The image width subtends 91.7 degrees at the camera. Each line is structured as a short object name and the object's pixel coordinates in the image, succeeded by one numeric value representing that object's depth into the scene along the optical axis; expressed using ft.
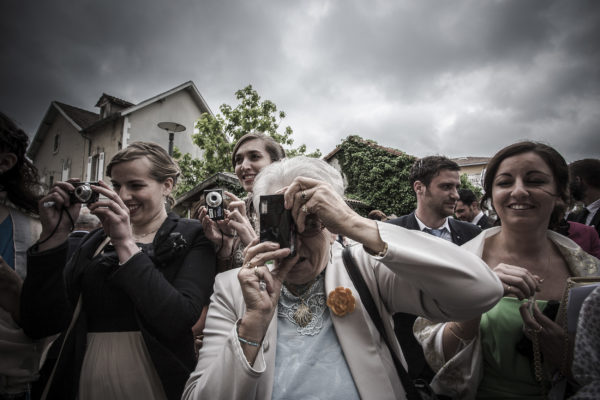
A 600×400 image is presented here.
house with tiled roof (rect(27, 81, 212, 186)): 61.03
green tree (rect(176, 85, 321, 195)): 53.67
